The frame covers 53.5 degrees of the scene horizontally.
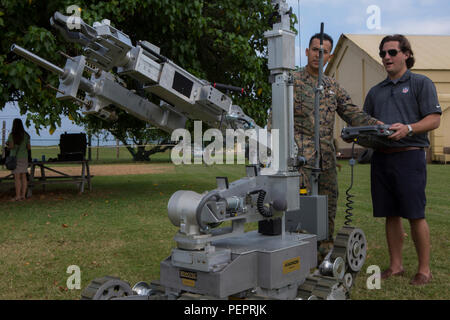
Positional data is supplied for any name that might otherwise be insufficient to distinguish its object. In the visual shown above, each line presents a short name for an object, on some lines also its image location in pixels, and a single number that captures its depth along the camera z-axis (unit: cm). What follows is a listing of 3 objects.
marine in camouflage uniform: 414
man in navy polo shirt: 403
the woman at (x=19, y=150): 1034
